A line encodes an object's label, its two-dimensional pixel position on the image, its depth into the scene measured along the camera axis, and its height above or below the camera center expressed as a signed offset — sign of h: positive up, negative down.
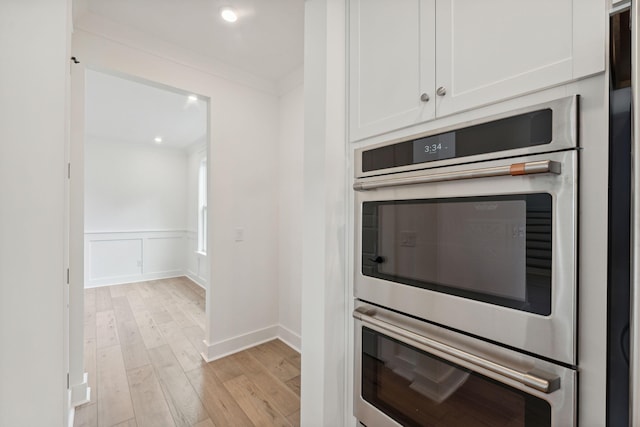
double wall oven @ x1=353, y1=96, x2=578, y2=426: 0.72 -0.20
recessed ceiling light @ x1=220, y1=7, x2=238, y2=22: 1.83 +1.34
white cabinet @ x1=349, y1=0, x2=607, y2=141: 0.71 +0.51
